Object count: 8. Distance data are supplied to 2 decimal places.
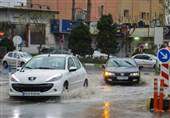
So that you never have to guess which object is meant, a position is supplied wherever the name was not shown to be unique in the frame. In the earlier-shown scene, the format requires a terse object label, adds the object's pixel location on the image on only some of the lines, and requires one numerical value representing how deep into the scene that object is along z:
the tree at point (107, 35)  56.58
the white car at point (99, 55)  62.47
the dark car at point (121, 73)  27.44
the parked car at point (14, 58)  48.09
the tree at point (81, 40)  56.47
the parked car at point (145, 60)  50.66
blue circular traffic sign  16.53
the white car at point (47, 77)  17.62
